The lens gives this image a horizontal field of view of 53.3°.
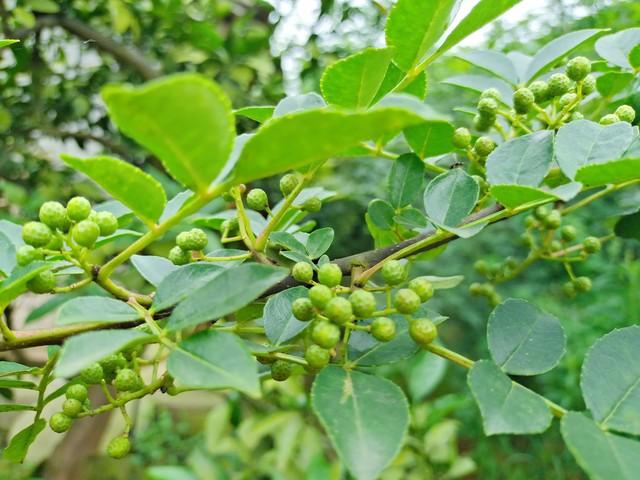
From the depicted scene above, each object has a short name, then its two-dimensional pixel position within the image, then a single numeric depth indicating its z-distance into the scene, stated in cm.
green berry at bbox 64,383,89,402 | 14
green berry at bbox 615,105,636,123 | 15
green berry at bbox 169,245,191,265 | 15
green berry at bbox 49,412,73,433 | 13
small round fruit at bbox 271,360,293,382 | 13
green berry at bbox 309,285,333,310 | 11
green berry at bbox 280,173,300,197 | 14
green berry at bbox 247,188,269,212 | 15
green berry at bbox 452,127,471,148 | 16
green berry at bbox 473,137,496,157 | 16
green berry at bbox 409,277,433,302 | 13
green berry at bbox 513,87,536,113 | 15
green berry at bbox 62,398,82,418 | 14
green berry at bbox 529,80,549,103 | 16
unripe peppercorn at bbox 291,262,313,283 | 13
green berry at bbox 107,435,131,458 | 13
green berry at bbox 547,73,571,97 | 15
